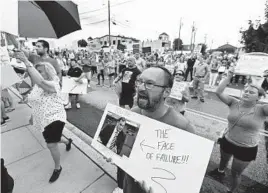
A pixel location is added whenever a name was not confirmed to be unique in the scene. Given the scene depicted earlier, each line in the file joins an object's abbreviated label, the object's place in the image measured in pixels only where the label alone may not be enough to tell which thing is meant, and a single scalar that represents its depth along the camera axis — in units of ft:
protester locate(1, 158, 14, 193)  4.19
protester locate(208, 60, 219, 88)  32.42
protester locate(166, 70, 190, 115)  10.66
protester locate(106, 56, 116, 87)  31.86
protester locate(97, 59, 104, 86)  30.71
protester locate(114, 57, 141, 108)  12.37
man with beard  4.42
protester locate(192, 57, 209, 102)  22.71
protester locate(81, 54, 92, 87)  26.08
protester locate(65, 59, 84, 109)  17.35
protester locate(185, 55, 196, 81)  35.99
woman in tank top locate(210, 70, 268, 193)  6.46
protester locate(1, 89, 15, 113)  15.35
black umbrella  7.47
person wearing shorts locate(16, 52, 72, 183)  7.11
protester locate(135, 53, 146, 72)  27.28
